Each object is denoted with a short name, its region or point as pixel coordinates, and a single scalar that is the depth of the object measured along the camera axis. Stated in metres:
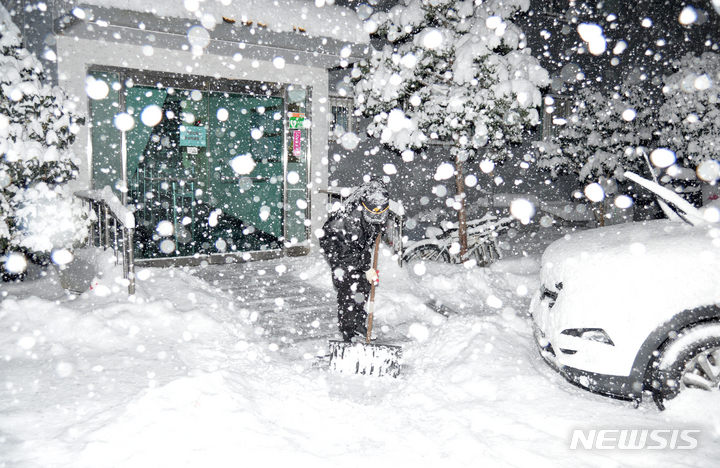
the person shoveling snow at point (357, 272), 3.98
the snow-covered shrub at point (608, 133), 9.02
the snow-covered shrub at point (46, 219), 5.72
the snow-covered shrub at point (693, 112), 9.59
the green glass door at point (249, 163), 8.54
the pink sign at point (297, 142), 8.32
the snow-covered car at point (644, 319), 3.05
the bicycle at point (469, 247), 8.07
